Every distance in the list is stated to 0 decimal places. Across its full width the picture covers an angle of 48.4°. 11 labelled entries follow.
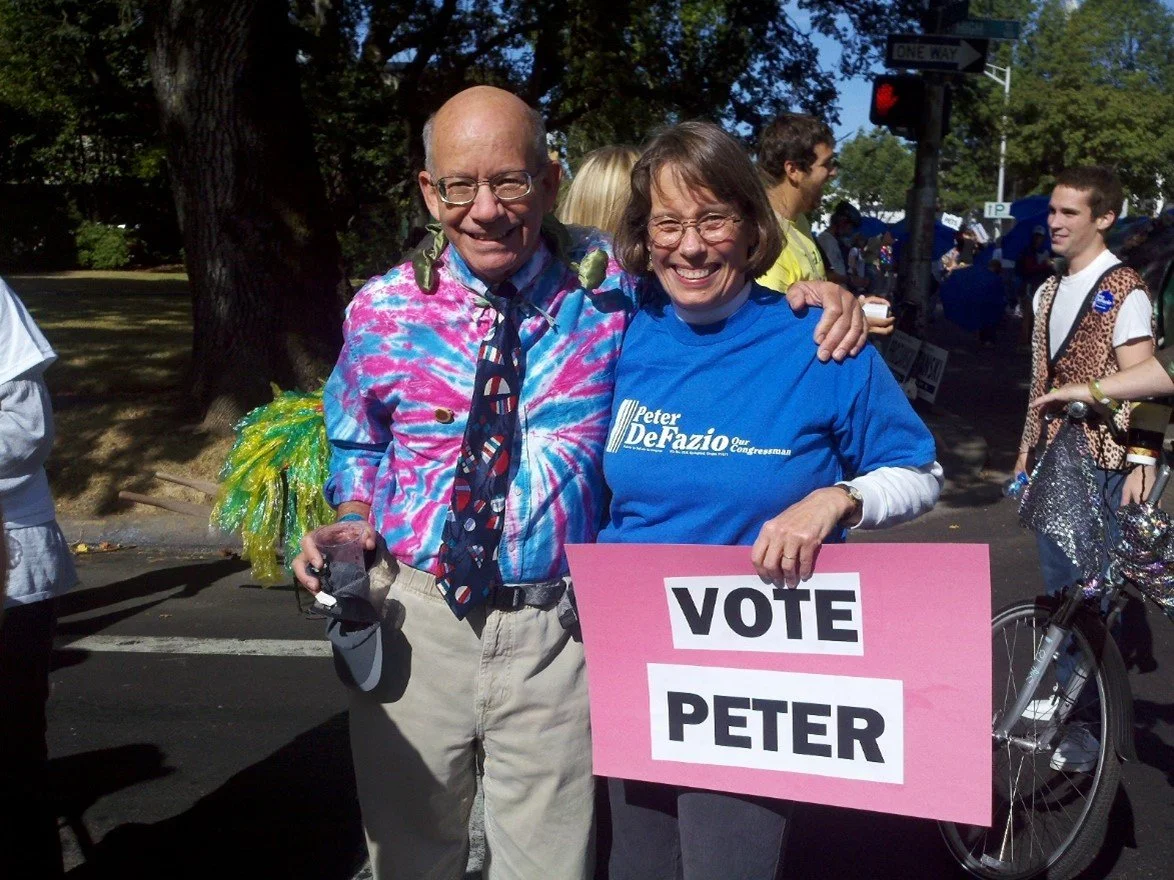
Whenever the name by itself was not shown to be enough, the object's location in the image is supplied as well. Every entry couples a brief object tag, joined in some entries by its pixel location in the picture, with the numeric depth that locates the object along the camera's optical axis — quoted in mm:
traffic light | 11188
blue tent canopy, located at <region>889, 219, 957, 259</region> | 26966
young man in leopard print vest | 4312
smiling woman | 2373
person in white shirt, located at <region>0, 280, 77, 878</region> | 2955
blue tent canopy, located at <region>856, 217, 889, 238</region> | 30012
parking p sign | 40281
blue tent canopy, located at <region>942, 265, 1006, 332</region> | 21203
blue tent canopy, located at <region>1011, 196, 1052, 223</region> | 24312
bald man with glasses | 2479
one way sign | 10445
